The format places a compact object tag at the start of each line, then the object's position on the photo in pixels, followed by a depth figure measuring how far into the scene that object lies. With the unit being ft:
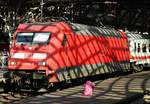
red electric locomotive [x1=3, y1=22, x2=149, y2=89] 65.41
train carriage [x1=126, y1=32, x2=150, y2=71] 111.83
